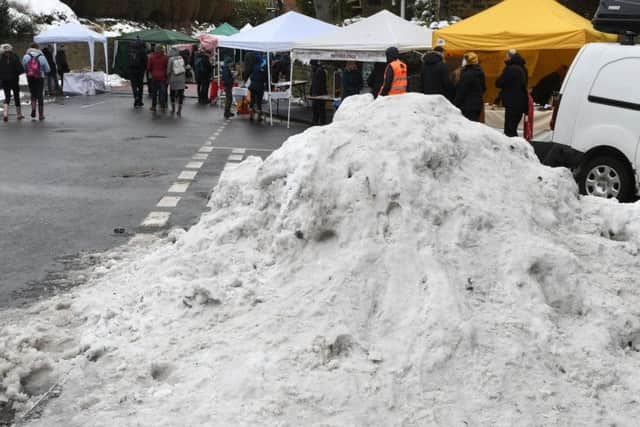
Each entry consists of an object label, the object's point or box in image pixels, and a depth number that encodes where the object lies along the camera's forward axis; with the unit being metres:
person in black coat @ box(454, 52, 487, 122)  13.55
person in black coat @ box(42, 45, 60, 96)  31.13
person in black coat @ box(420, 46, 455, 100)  14.34
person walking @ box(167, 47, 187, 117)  24.22
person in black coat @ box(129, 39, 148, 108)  27.03
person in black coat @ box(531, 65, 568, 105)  19.05
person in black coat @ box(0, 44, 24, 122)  19.95
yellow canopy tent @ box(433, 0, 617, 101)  16.28
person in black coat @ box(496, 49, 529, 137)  14.05
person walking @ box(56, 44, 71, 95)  33.19
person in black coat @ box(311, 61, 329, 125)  22.38
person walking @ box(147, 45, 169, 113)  24.39
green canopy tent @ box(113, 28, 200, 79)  37.47
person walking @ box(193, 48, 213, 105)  29.37
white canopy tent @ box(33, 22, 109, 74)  32.62
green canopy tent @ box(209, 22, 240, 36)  42.50
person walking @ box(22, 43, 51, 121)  20.25
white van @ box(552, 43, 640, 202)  9.84
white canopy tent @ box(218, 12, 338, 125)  21.30
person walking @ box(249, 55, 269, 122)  21.97
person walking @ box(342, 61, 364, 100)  21.09
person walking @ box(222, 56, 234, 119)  24.09
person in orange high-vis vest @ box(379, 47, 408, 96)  13.67
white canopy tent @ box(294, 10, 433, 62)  18.89
